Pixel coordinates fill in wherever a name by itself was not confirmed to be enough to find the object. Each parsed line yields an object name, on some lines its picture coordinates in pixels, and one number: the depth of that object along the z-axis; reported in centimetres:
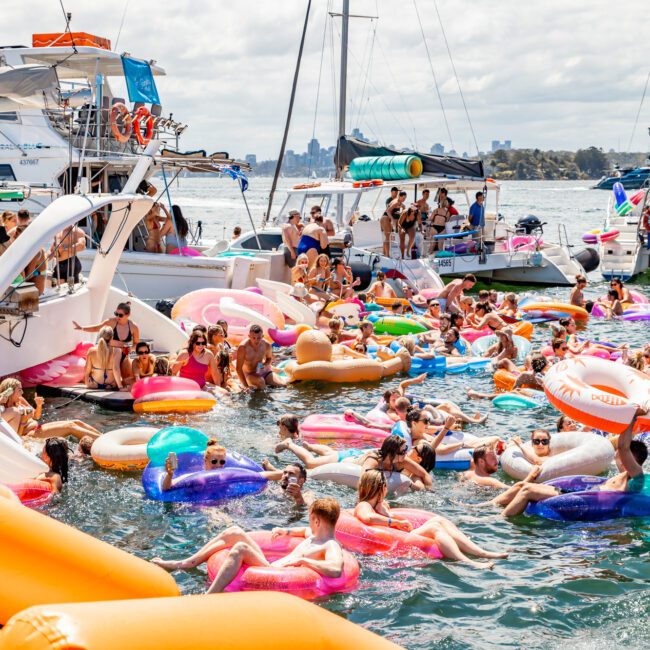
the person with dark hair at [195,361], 1323
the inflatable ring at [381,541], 795
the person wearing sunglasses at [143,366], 1300
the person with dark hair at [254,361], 1386
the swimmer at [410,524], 799
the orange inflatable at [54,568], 541
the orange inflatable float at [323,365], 1433
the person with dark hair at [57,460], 927
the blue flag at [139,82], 1717
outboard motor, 2718
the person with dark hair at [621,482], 884
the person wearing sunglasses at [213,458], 933
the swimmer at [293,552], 694
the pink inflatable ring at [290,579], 686
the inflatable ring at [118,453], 993
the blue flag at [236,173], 1855
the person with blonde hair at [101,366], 1288
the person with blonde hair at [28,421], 1035
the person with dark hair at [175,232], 1928
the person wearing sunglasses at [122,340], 1289
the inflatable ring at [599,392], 959
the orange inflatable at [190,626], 400
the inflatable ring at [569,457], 952
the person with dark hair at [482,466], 996
